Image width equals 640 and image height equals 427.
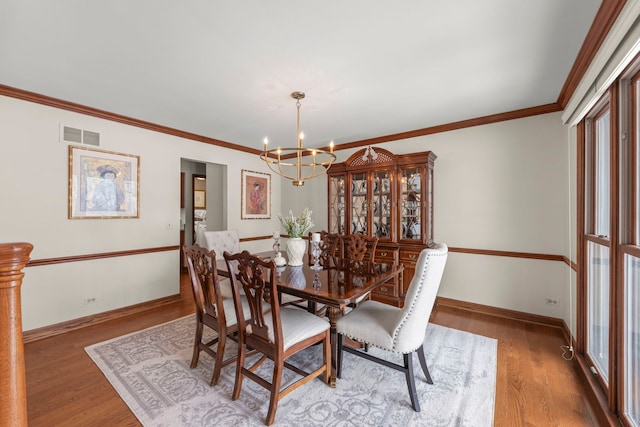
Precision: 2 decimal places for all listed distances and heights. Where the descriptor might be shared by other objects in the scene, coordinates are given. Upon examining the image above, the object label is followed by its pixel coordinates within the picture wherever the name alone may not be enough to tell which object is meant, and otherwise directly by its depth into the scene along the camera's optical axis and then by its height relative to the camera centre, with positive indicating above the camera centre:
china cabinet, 3.57 +0.14
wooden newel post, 0.71 -0.33
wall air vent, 2.94 +0.85
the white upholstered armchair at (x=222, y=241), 3.19 -0.34
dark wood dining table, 1.84 -0.53
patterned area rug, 1.73 -1.27
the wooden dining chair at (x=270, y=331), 1.70 -0.80
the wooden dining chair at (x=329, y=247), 3.01 -0.38
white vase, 2.61 -0.35
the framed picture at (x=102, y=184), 3.02 +0.34
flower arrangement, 2.61 -0.11
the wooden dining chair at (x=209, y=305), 2.01 -0.72
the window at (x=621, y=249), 1.53 -0.21
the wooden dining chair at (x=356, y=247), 2.84 -0.36
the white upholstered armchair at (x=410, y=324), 1.75 -0.78
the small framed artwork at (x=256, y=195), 4.82 +0.33
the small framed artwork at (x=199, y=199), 5.93 +0.31
